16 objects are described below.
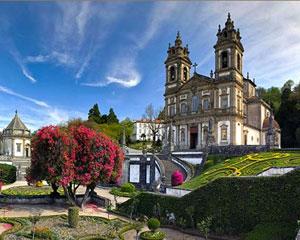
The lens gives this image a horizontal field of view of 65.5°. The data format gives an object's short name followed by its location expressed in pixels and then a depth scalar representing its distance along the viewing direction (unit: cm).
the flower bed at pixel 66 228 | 983
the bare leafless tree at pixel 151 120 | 5184
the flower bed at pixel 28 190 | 1958
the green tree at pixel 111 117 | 5695
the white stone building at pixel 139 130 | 6911
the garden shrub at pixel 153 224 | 1027
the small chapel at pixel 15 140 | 4099
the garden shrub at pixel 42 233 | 956
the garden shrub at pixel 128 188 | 2047
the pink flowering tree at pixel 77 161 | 1360
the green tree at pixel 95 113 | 5657
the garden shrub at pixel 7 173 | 2681
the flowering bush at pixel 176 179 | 1929
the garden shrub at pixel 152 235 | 992
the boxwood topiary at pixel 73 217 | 1116
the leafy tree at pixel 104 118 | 5696
